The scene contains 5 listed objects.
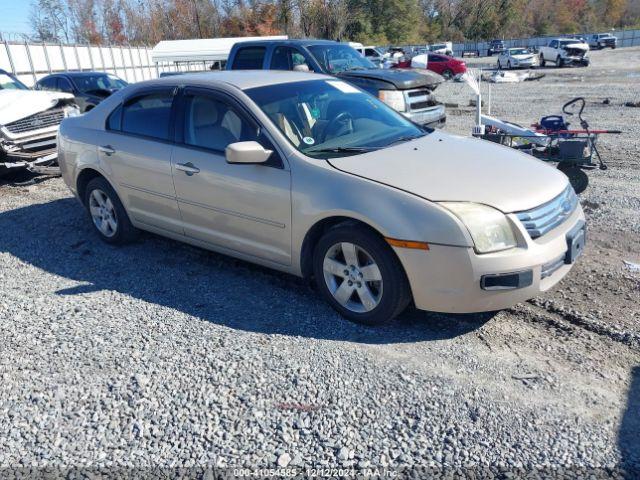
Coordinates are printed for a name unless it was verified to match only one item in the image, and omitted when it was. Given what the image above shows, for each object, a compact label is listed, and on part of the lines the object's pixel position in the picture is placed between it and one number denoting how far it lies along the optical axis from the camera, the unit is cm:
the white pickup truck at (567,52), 3562
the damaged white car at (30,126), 866
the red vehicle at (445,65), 3328
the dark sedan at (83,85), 1486
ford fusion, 354
